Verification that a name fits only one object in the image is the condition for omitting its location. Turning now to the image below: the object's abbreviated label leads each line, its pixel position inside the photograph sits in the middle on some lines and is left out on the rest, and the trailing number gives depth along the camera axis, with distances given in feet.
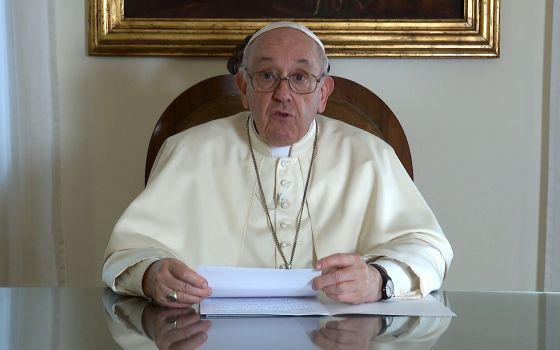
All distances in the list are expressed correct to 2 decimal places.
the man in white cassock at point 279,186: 18.21
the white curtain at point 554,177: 25.31
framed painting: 25.08
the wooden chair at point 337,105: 22.82
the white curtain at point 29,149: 24.91
